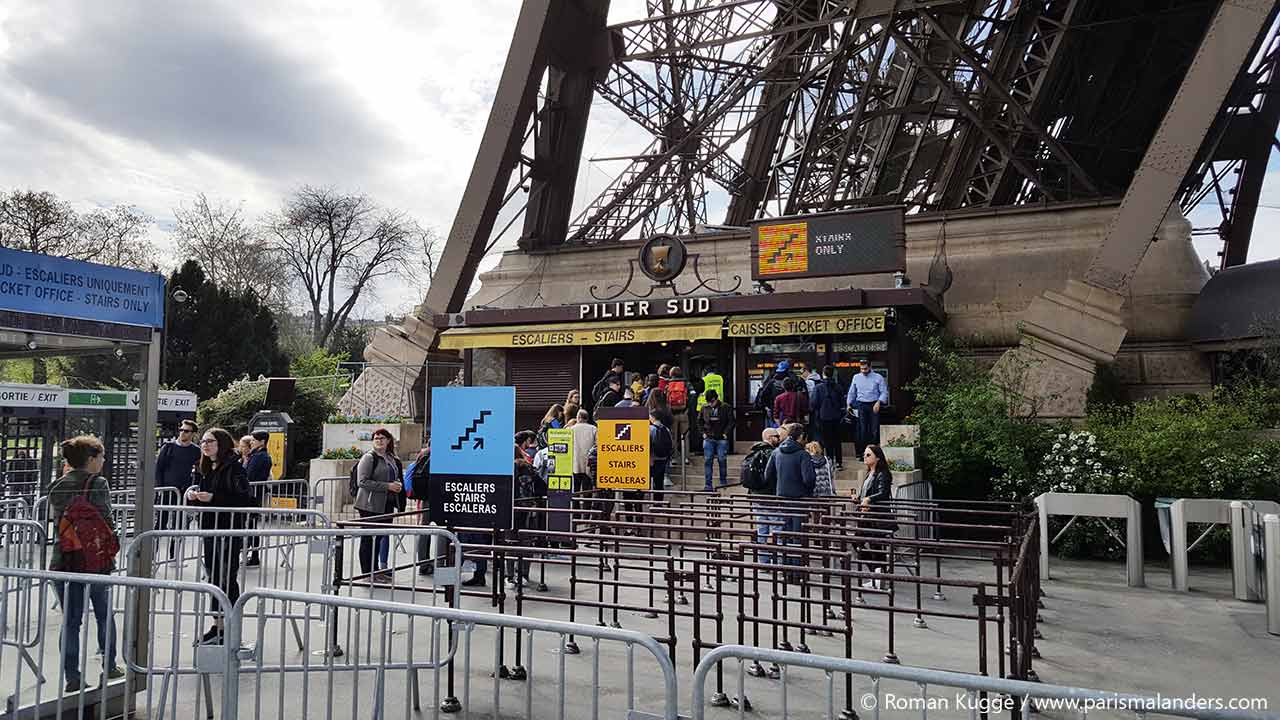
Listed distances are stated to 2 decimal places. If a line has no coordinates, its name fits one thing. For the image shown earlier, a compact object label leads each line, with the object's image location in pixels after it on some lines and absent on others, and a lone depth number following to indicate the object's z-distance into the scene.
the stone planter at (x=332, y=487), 15.83
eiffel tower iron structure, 17.30
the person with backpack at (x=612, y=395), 15.41
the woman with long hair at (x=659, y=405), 14.52
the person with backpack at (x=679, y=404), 15.45
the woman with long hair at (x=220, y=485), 7.59
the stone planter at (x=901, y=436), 14.88
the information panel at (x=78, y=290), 4.98
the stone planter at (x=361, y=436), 17.94
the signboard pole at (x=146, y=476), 5.36
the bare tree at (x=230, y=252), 41.50
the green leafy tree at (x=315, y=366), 38.72
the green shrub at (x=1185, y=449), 12.30
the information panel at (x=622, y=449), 11.35
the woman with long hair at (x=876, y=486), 9.98
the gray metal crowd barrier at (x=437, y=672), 3.71
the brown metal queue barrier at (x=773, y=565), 5.64
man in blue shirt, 15.32
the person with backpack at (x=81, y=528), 5.57
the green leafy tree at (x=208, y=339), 31.62
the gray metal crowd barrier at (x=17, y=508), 9.66
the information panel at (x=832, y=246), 18.95
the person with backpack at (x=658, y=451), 13.29
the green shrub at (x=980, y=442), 14.44
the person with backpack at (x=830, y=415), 14.88
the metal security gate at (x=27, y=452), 15.70
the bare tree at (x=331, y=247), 46.25
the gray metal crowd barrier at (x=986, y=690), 2.55
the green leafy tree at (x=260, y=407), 20.97
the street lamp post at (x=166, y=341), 28.19
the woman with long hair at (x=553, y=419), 13.56
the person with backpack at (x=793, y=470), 10.25
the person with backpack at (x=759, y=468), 10.98
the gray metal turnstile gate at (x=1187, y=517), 9.99
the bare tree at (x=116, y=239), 32.81
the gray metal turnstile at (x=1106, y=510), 10.16
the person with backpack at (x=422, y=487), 9.85
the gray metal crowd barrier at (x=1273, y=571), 7.96
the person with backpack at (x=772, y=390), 15.45
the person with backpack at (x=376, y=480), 9.56
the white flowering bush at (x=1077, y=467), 13.01
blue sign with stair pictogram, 6.60
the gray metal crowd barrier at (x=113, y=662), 4.32
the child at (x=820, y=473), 11.15
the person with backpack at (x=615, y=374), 15.83
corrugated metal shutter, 21.14
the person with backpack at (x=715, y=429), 14.93
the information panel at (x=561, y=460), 12.30
